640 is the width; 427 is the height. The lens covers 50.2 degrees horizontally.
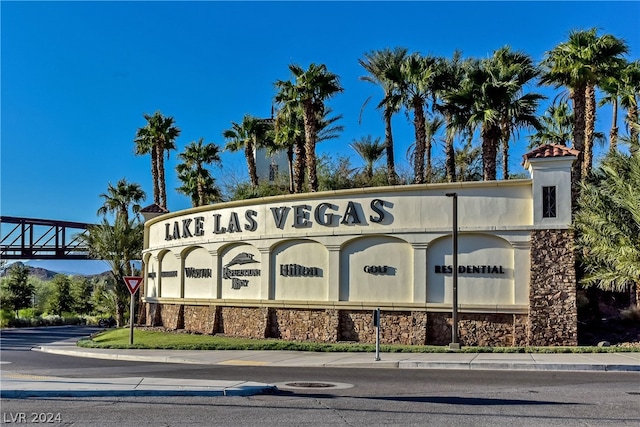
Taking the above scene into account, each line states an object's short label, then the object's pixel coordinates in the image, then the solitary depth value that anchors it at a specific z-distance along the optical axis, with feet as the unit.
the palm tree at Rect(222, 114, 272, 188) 157.79
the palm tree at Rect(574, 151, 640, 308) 72.59
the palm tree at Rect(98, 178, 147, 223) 192.85
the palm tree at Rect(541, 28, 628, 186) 100.42
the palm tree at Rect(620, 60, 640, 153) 114.21
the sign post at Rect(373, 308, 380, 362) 67.67
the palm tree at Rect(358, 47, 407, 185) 121.80
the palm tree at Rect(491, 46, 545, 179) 105.29
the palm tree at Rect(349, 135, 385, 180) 183.32
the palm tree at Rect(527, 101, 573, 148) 153.38
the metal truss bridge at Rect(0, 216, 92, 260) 280.51
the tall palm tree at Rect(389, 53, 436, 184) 116.26
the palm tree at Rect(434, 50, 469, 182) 110.52
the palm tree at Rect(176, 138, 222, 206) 177.78
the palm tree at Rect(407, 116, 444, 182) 158.61
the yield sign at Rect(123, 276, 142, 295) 87.81
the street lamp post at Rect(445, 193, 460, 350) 74.59
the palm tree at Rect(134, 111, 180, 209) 173.05
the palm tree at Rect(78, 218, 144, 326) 160.25
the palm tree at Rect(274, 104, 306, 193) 125.96
